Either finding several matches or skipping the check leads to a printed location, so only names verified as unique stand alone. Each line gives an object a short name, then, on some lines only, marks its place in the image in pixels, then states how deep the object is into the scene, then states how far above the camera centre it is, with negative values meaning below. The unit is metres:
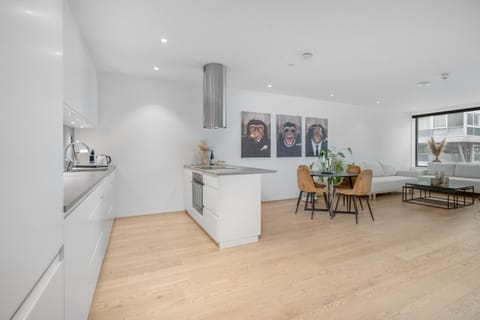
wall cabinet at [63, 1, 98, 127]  1.87 +0.83
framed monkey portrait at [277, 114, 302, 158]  5.32 +0.52
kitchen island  2.68 -0.60
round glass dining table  3.83 -0.31
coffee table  4.59 -0.99
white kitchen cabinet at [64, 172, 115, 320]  1.06 -0.58
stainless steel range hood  3.38 +0.95
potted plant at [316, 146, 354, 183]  4.25 -0.15
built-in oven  3.24 -0.52
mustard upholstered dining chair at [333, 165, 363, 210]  4.38 -0.52
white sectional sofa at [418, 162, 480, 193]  5.59 -0.42
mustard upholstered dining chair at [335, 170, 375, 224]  3.66 -0.45
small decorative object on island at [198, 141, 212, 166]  4.25 +0.08
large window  6.43 +0.71
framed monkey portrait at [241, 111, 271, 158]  4.93 +0.51
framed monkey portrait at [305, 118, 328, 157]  5.69 +0.55
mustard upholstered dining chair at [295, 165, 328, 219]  3.88 -0.43
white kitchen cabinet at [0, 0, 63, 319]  0.53 +0.03
